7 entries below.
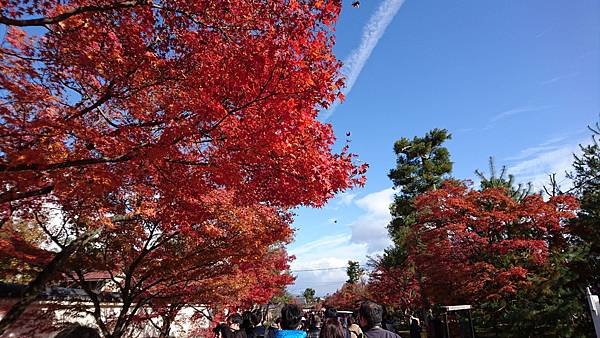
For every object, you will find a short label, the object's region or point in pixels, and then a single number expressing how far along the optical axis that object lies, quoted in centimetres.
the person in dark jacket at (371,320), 394
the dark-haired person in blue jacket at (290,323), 510
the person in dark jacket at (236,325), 736
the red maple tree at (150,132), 527
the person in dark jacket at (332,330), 415
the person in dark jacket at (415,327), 1119
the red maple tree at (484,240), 1480
